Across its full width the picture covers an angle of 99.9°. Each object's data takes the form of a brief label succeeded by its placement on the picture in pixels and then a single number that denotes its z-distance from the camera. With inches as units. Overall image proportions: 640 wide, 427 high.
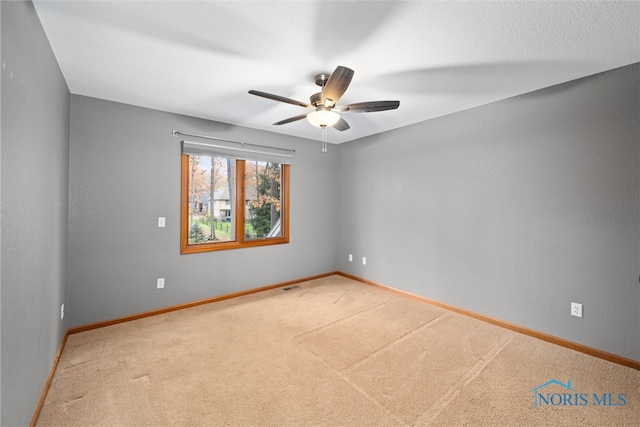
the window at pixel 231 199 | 135.0
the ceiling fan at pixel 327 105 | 79.8
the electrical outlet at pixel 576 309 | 94.1
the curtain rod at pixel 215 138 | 126.8
